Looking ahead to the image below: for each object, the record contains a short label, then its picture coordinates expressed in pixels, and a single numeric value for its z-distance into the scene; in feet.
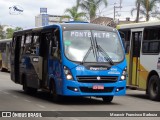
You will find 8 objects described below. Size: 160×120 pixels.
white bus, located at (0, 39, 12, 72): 152.05
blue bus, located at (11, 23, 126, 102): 52.13
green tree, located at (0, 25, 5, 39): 363.48
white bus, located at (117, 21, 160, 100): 61.67
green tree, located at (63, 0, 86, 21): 178.99
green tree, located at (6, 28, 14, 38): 346.74
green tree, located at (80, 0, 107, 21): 171.63
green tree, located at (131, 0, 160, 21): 162.23
